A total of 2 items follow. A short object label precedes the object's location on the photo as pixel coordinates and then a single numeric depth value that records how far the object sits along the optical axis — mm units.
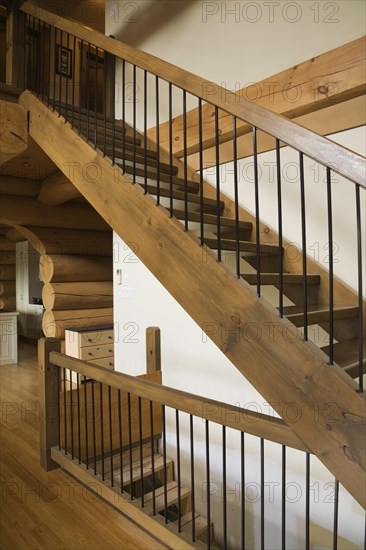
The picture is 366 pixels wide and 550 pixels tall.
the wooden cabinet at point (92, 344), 5035
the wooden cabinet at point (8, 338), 6164
